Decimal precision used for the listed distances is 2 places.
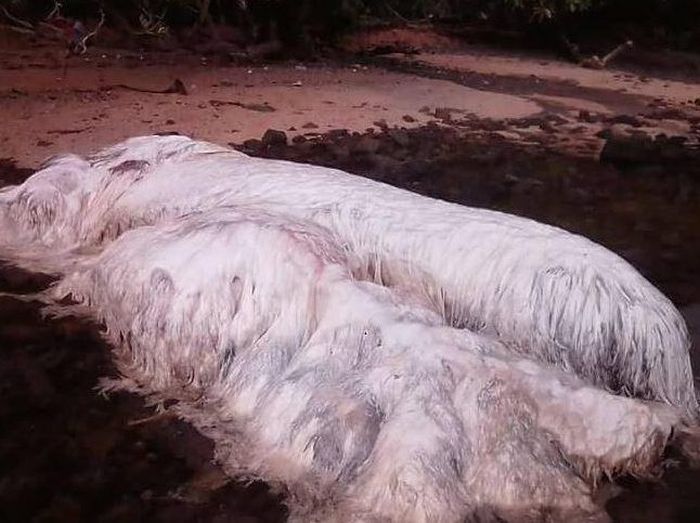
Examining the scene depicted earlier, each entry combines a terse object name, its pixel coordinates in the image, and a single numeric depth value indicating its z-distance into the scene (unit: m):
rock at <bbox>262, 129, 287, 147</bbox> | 6.25
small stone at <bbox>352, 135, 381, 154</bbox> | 6.19
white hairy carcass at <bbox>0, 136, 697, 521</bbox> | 2.70
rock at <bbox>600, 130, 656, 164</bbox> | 6.45
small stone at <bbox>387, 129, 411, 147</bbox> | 6.53
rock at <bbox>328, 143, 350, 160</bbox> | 6.01
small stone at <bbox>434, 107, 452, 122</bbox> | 7.68
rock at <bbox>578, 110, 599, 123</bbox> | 8.03
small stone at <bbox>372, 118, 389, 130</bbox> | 7.11
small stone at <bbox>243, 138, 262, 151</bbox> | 6.15
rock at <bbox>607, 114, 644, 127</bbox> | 7.91
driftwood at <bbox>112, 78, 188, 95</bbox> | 8.16
